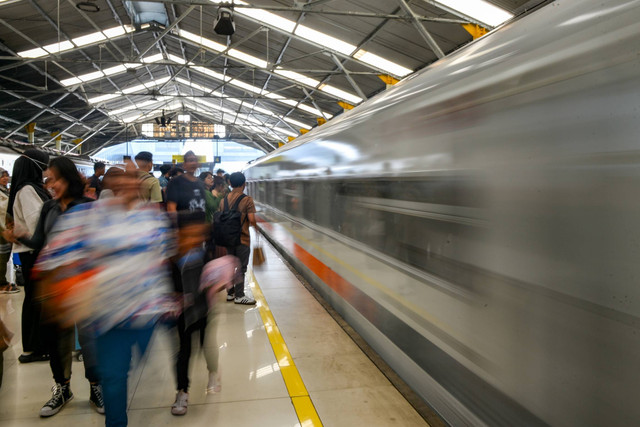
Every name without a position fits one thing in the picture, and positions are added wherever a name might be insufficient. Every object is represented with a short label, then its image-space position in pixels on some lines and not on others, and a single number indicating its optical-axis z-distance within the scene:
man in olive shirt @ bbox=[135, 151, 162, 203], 4.39
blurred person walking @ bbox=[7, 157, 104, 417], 2.88
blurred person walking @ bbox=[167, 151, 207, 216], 3.91
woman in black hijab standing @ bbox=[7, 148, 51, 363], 3.69
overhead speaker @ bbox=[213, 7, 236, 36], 9.63
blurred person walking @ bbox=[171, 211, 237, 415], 3.15
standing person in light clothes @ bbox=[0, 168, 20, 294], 4.43
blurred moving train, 1.45
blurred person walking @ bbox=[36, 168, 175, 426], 2.25
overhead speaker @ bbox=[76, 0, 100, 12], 9.68
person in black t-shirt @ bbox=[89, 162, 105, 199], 5.84
